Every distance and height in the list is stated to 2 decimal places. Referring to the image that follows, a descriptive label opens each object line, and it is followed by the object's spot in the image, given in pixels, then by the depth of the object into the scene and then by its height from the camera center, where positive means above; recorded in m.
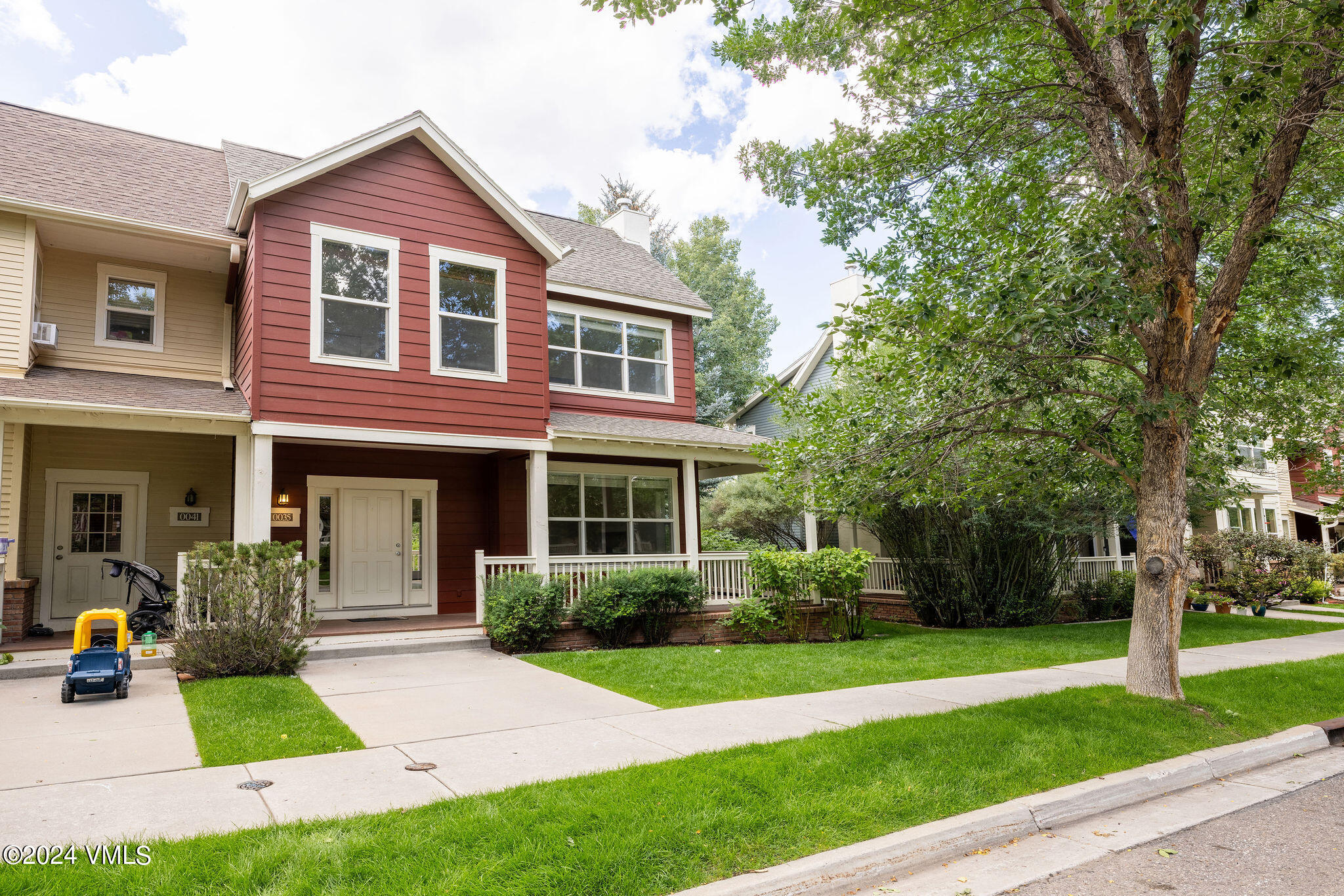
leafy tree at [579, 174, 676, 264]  37.75 +15.92
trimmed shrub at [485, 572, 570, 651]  10.09 -0.79
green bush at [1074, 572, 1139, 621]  16.22 -1.31
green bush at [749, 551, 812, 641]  12.09 -0.66
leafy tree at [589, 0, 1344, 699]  6.11 +2.84
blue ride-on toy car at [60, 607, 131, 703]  6.91 -0.91
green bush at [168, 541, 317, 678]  8.05 -0.60
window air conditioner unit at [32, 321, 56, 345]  10.39 +2.90
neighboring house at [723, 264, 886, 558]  19.33 +4.26
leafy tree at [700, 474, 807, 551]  20.73 +0.64
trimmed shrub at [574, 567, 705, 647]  10.80 -0.80
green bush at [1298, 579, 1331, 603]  19.56 -1.67
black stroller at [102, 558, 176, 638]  9.67 -0.60
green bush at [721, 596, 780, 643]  11.92 -1.19
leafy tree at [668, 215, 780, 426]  32.91 +8.93
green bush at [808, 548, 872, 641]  12.16 -0.70
